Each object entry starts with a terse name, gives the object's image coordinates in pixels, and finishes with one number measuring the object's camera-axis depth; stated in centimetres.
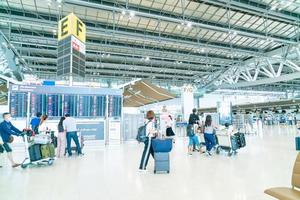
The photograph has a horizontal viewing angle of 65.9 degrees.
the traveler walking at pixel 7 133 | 561
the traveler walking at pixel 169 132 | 904
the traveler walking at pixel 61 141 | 753
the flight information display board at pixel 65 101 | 948
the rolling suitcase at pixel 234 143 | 732
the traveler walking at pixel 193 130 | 788
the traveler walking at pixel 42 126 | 673
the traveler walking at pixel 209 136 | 733
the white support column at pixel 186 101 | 1855
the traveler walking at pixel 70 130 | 748
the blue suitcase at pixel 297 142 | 805
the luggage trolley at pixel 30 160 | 573
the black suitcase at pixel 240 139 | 745
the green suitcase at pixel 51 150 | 610
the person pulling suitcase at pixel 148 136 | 504
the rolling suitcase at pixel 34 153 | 573
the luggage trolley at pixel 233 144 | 733
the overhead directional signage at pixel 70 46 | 709
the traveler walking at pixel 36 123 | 696
